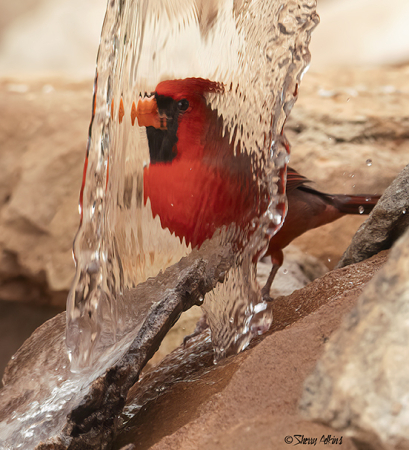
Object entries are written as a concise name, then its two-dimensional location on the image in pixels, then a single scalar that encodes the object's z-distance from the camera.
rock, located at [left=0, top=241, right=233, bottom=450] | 3.44
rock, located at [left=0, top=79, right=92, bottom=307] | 5.32
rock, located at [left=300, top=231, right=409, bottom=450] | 2.54
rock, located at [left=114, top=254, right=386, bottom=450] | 3.39
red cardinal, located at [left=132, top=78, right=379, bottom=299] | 3.53
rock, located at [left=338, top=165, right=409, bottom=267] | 3.56
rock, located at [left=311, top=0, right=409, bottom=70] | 6.17
